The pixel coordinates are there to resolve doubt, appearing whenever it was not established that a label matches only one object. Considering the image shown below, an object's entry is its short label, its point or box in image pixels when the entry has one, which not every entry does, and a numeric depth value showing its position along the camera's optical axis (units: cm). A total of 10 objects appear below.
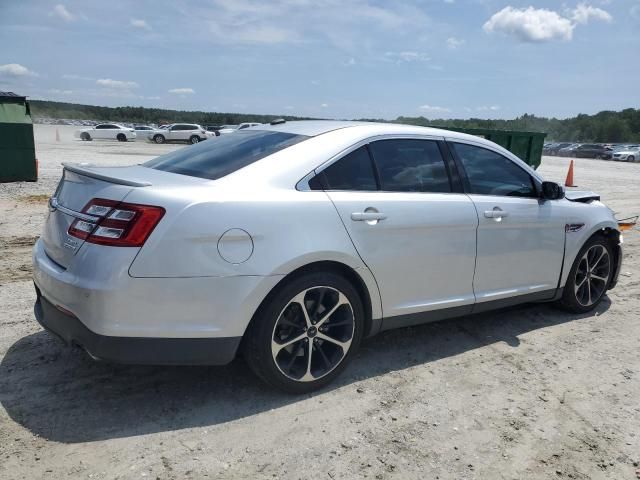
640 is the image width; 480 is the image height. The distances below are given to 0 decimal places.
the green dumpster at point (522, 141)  1200
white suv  4356
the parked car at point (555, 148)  5345
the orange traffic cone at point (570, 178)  1510
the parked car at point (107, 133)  4309
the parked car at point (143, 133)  4565
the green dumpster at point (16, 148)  1245
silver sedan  281
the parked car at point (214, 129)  4721
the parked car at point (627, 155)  4300
